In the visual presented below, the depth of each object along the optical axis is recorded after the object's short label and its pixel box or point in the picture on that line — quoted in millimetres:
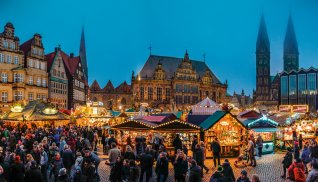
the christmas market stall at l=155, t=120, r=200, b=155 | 14088
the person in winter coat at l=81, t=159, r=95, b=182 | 6759
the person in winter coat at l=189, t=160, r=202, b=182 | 6675
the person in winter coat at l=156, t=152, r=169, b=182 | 8319
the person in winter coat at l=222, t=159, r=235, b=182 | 6756
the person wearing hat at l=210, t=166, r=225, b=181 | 5825
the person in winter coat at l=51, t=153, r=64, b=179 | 7703
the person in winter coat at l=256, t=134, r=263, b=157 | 14653
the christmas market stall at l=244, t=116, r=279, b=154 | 16094
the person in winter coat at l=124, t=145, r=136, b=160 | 8790
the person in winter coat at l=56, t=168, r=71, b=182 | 5802
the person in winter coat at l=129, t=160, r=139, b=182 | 7660
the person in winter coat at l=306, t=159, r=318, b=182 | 6047
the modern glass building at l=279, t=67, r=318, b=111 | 49528
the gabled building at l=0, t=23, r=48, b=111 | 26931
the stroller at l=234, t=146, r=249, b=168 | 12221
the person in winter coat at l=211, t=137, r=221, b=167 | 11729
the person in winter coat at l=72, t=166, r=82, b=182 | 6548
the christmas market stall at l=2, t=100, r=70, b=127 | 19991
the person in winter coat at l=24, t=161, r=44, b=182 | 6133
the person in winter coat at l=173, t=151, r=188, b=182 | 8157
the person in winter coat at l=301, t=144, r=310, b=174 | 10617
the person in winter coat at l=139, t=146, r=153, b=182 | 8647
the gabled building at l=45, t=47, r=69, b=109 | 33249
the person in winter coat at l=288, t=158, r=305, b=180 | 7355
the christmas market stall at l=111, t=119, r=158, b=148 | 14376
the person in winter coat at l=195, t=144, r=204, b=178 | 9955
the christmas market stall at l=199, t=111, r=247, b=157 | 14423
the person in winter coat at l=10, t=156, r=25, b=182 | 6710
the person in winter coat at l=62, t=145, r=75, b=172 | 8508
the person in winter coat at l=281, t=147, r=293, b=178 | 9861
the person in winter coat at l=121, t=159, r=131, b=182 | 7453
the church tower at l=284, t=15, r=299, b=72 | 77935
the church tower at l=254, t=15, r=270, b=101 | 74430
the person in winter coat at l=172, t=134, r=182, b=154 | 12693
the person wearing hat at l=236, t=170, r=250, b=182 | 5690
